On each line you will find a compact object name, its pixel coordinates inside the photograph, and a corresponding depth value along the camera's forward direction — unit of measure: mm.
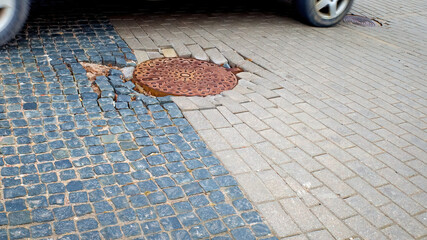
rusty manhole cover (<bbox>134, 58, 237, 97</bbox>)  3797
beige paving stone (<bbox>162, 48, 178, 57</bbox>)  4500
